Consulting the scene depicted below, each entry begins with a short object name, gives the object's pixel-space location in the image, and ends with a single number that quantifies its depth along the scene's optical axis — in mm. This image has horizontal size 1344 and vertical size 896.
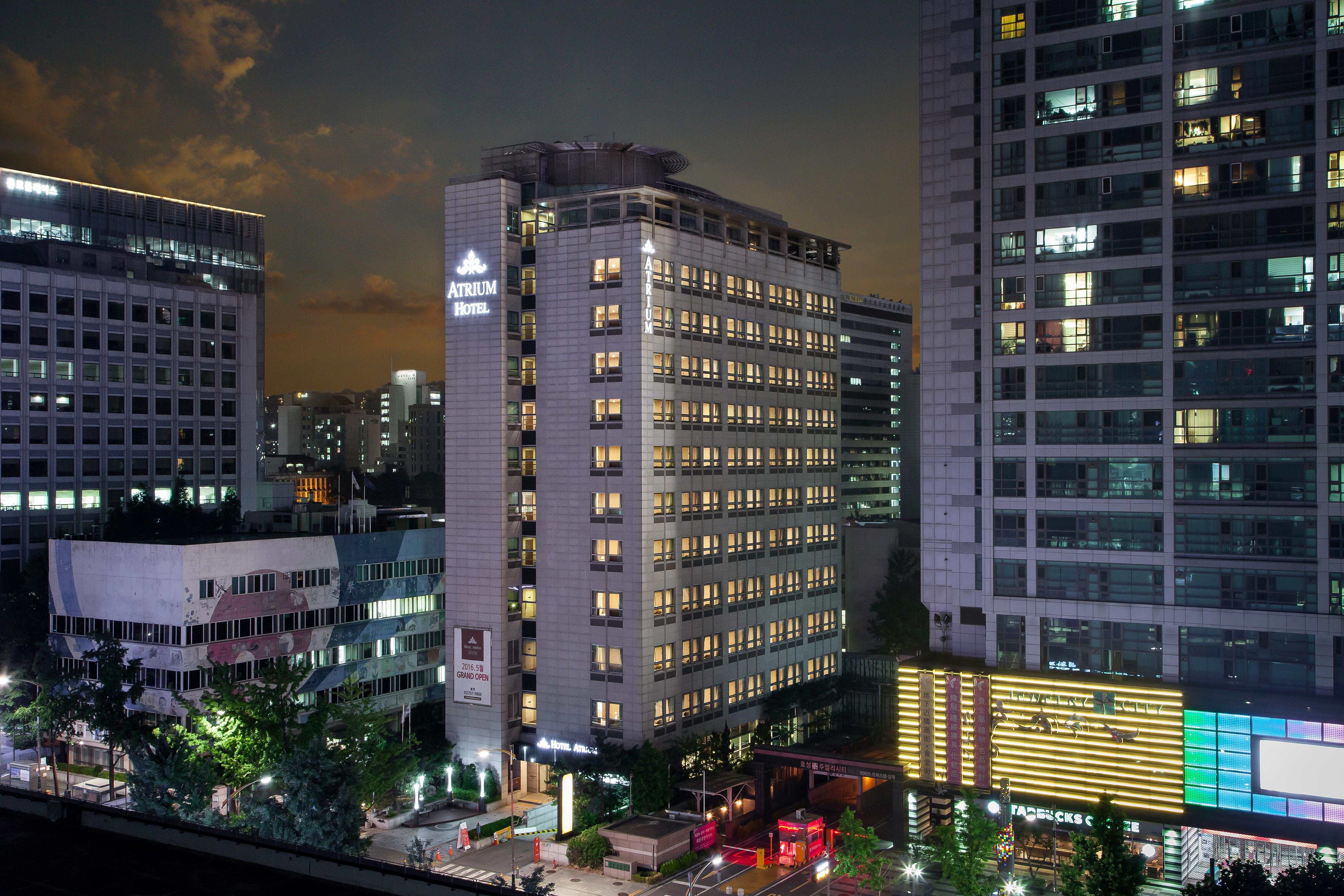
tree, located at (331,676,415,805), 69000
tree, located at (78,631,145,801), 77312
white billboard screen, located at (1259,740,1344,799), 62375
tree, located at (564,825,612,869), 74312
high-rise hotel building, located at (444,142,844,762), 86375
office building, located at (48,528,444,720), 84500
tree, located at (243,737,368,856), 61281
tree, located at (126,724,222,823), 66625
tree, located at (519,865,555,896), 52094
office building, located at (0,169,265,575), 121188
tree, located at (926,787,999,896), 59812
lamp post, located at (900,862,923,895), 66500
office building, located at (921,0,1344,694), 67875
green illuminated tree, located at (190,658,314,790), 67375
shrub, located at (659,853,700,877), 73000
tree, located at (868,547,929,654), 119250
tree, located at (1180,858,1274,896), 50688
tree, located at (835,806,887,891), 64688
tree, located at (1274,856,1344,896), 50906
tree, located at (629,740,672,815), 78688
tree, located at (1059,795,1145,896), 56344
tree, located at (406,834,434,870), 64500
